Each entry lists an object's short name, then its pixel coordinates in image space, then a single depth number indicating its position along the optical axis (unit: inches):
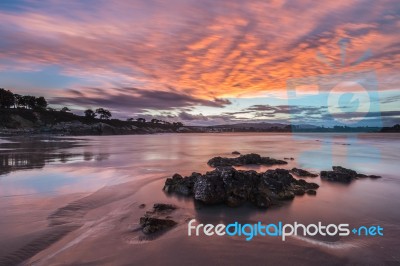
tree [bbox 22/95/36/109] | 4749.0
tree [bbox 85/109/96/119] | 6262.3
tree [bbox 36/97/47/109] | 5029.5
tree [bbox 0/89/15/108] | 4104.3
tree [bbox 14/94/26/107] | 4602.9
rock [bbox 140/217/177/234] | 246.9
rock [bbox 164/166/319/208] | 341.4
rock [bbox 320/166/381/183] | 508.7
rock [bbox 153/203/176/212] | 315.6
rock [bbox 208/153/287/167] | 738.1
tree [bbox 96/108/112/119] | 6466.5
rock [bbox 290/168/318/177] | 563.9
